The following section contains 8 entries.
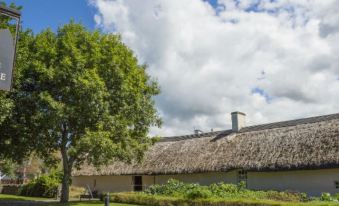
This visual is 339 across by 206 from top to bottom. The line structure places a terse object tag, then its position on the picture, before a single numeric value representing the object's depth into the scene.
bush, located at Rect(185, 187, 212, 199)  20.06
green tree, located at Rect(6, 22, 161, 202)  20.70
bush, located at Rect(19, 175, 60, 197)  32.73
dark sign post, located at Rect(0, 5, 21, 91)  5.90
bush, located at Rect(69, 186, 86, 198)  32.92
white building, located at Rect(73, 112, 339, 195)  23.47
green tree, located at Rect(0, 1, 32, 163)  19.14
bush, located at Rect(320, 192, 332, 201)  16.43
